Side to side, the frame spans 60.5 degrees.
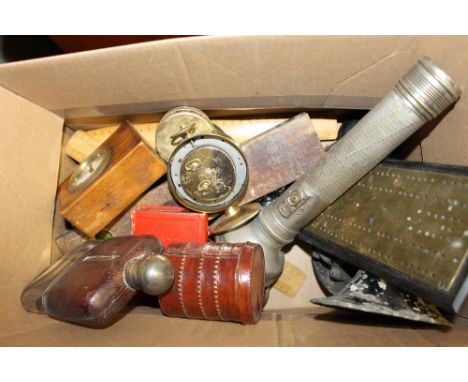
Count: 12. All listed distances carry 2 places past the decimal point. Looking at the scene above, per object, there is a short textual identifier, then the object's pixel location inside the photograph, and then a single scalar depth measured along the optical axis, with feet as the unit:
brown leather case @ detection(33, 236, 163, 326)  0.99
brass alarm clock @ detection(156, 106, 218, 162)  1.25
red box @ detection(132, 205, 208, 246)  1.28
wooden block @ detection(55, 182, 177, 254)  1.41
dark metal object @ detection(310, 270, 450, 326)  0.98
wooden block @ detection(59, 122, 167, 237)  1.27
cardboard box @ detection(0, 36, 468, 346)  1.00
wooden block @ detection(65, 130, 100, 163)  1.47
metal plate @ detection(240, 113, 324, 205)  1.30
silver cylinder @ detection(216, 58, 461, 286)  0.97
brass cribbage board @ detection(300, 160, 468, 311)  0.90
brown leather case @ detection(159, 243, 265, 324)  1.08
